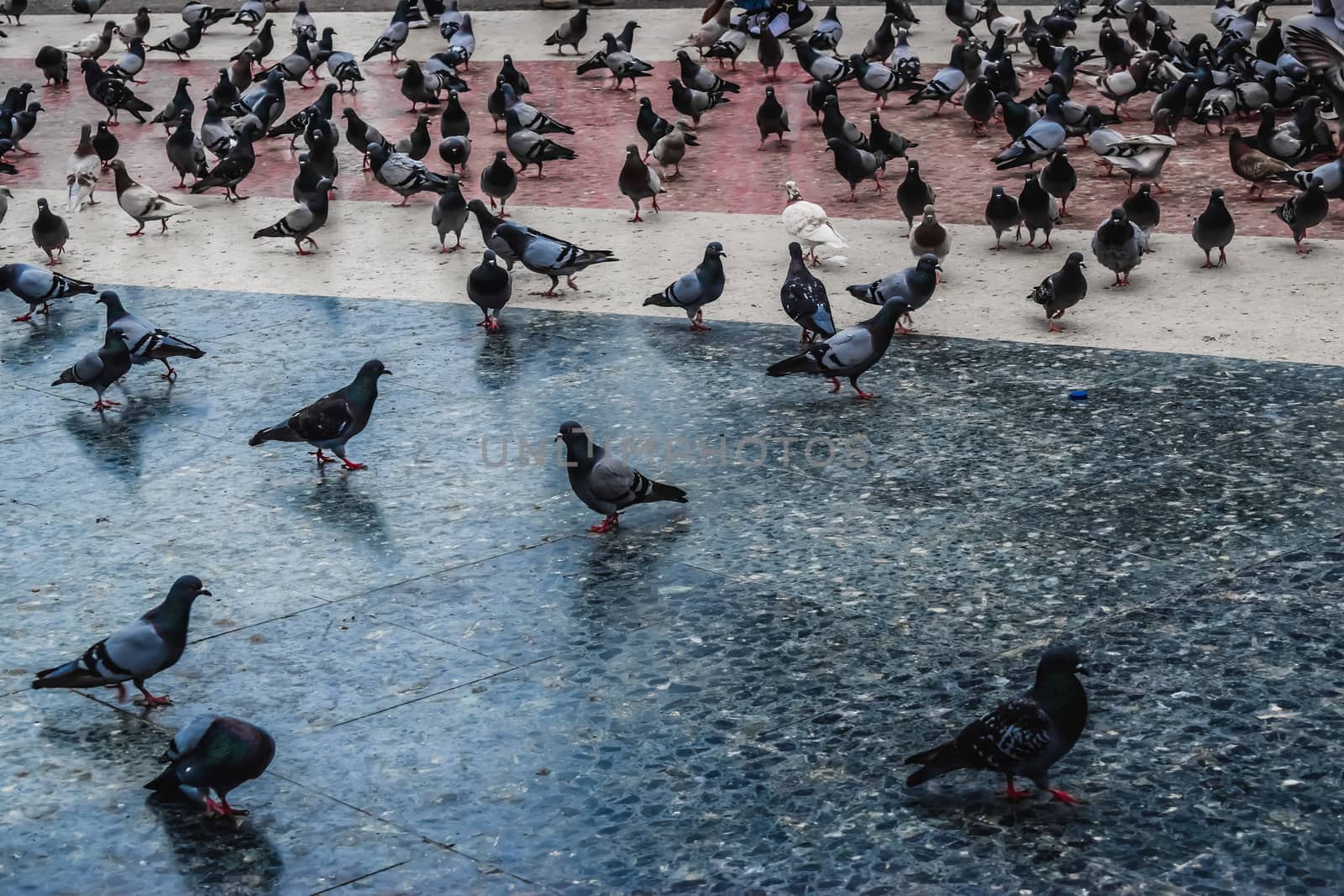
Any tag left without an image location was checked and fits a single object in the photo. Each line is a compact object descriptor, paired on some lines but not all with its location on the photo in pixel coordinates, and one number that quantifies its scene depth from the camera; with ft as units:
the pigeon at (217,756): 15.26
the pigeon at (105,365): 28.12
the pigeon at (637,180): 39.73
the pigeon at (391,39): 63.10
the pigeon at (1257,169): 39.45
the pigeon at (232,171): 44.29
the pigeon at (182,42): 66.59
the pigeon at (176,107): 52.21
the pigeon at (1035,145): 42.19
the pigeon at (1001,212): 35.63
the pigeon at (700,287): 31.17
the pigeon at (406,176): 42.45
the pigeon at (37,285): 33.55
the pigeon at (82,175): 44.24
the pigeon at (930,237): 33.76
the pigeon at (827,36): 60.03
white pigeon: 35.35
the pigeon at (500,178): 40.73
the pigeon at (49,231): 38.14
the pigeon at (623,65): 57.57
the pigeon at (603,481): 22.03
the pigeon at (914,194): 37.01
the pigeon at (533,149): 45.19
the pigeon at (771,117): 47.62
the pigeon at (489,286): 31.73
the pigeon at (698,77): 52.75
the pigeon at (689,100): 50.85
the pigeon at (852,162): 41.19
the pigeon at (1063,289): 29.91
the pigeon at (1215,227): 33.37
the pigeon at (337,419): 24.85
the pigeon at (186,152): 46.09
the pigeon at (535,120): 47.19
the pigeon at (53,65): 63.98
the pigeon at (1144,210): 35.01
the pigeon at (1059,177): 38.04
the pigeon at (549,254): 34.37
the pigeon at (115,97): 55.77
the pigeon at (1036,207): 35.37
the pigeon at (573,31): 64.32
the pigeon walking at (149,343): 29.43
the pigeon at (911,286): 30.17
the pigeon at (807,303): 29.35
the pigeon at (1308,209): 34.12
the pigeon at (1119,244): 32.42
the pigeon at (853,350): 26.84
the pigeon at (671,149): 44.70
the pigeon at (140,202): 40.78
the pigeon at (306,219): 38.65
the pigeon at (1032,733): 14.94
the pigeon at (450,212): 37.86
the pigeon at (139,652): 17.39
